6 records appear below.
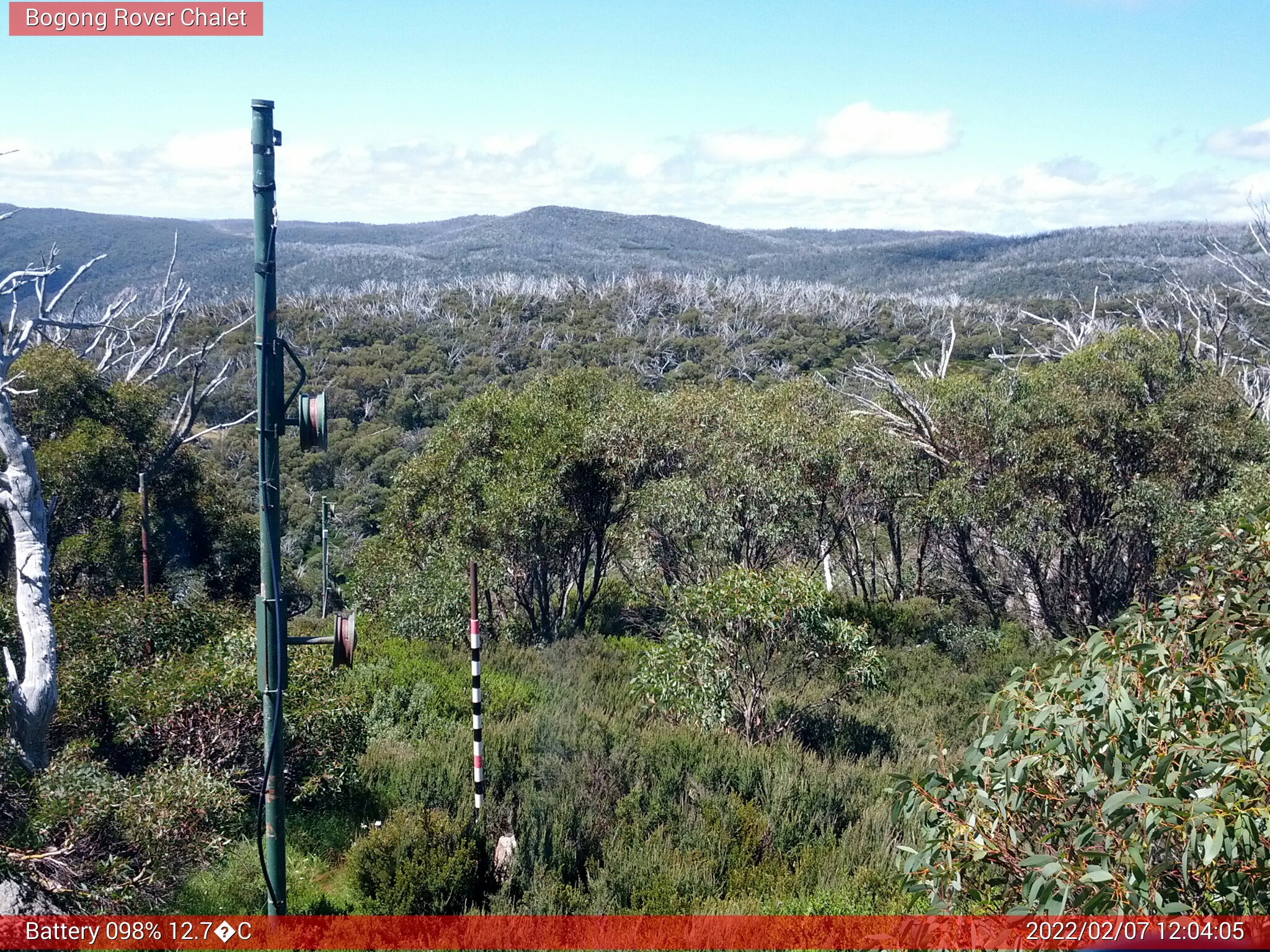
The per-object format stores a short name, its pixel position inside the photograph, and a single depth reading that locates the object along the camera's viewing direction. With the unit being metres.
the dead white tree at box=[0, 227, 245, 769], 6.21
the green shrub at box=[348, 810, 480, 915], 5.61
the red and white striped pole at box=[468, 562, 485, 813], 6.57
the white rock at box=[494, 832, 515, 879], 6.16
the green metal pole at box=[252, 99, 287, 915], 4.26
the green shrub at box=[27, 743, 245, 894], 5.43
